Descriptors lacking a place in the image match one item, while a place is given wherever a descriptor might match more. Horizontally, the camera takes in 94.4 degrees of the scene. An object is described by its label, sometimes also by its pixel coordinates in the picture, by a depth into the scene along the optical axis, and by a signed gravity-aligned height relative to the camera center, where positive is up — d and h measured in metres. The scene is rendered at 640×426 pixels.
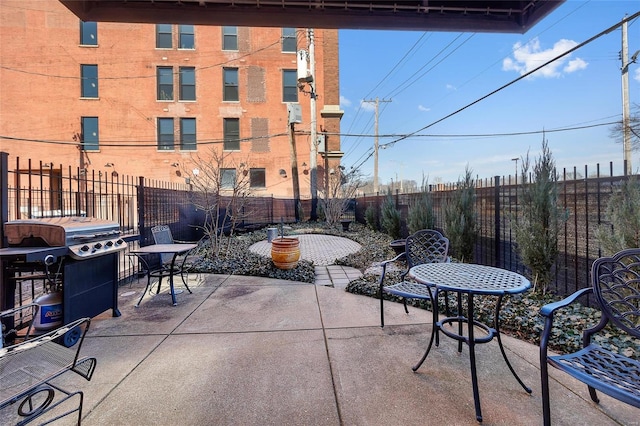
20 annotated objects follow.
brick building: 16.97 +6.94
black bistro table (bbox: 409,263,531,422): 1.92 -0.54
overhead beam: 2.89 +1.96
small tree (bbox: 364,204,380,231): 11.80 -0.37
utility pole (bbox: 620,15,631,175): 13.82 +5.46
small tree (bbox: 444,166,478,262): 5.28 -0.32
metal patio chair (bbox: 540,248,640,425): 1.40 -0.82
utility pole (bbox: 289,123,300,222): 16.27 +2.48
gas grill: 2.64 -0.40
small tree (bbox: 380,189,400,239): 9.12 -0.26
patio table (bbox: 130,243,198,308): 3.84 -0.52
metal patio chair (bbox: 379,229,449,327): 3.07 -0.50
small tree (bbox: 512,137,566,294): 3.79 -0.19
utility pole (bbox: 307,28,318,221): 15.41 +3.56
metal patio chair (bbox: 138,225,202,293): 4.28 -0.79
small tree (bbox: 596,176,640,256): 2.88 -0.14
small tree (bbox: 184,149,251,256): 6.71 +0.32
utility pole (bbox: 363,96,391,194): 23.12 +4.61
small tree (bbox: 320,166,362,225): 13.52 +0.72
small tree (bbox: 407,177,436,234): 6.52 -0.12
